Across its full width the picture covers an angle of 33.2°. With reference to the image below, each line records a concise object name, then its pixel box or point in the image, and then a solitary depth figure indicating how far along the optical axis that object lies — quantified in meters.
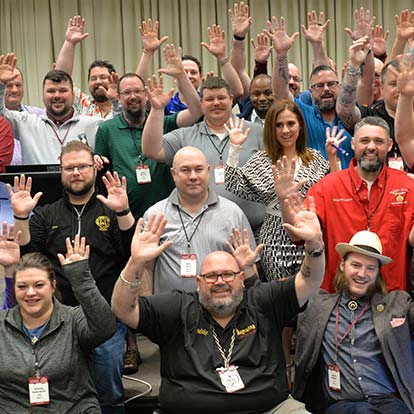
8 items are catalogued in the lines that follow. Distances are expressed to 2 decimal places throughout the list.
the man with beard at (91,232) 3.57
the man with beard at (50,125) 4.68
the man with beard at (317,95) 4.31
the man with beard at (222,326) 3.12
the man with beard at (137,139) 4.33
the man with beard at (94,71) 5.38
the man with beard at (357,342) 3.31
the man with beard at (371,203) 3.64
